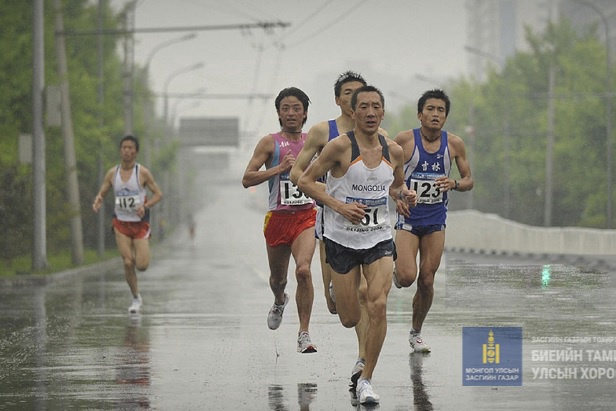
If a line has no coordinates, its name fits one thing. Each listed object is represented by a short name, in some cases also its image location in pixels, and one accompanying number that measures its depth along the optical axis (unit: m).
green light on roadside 21.77
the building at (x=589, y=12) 162.75
